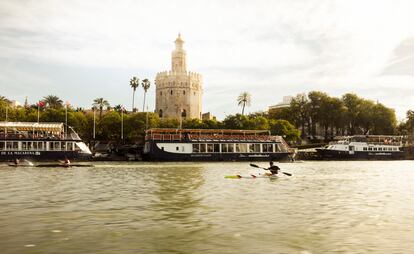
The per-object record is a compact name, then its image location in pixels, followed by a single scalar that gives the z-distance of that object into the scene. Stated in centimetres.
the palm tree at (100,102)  11105
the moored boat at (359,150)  7938
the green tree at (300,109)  11591
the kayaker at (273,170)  3831
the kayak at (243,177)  3669
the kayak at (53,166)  4669
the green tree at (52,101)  11612
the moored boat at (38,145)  5778
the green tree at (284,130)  9756
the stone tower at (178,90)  12406
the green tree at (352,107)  11194
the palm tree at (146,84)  11138
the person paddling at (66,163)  4666
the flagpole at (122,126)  8714
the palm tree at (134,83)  11294
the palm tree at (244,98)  13025
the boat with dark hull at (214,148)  6231
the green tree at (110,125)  8975
